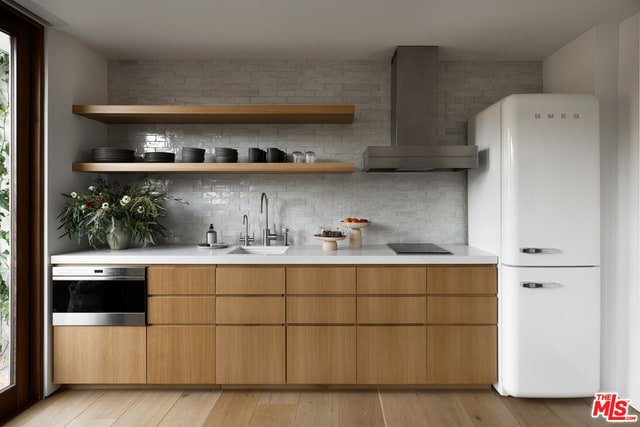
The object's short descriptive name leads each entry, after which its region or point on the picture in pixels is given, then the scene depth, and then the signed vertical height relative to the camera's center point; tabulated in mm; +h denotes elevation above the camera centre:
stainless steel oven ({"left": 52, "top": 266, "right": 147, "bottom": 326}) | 2834 -531
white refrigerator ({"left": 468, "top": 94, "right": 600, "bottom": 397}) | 2666 -192
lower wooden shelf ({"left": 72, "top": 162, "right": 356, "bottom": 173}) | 3064 +336
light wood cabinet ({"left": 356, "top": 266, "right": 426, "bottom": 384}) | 2836 -767
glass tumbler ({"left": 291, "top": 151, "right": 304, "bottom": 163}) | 3279 +444
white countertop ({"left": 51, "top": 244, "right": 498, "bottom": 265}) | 2826 -311
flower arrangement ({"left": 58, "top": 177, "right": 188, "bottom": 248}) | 2943 -10
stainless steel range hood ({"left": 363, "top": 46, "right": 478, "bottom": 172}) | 3227 +901
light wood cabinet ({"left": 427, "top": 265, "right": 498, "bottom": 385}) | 2826 -793
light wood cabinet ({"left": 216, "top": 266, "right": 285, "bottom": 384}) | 2846 -785
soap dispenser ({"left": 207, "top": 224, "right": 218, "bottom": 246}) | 3336 -194
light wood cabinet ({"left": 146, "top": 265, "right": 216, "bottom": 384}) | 2844 -791
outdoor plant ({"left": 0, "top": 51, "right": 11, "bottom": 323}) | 2594 +183
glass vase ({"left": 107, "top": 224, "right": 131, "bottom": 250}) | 3092 -182
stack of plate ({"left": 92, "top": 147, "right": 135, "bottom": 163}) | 3123 +432
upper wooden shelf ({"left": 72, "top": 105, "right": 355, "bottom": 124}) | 3084 +750
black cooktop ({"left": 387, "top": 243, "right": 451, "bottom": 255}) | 2926 -266
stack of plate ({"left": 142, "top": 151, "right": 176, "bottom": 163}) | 3170 +422
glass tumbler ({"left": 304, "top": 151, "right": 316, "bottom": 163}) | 3283 +443
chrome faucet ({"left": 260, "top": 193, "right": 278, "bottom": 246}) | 3451 -95
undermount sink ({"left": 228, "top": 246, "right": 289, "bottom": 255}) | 3371 -300
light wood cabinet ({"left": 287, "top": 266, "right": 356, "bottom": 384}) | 2844 -764
